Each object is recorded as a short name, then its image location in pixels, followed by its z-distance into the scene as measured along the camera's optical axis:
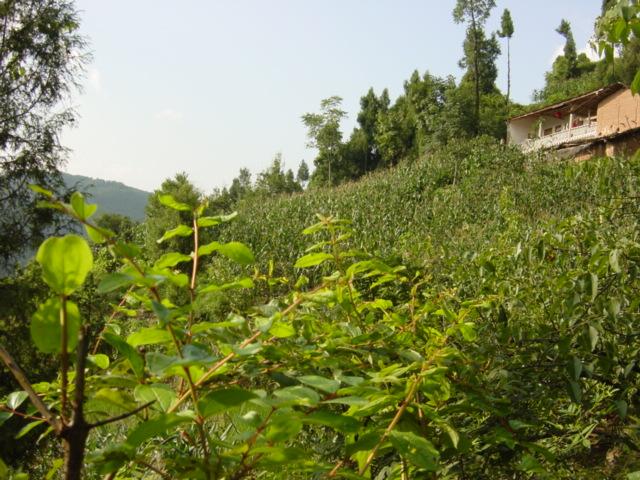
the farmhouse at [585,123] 20.33
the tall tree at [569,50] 44.23
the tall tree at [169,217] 14.19
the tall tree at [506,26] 40.80
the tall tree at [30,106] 9.66
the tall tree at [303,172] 66.62
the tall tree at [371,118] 41.19
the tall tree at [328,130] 39.00
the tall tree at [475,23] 33.69
